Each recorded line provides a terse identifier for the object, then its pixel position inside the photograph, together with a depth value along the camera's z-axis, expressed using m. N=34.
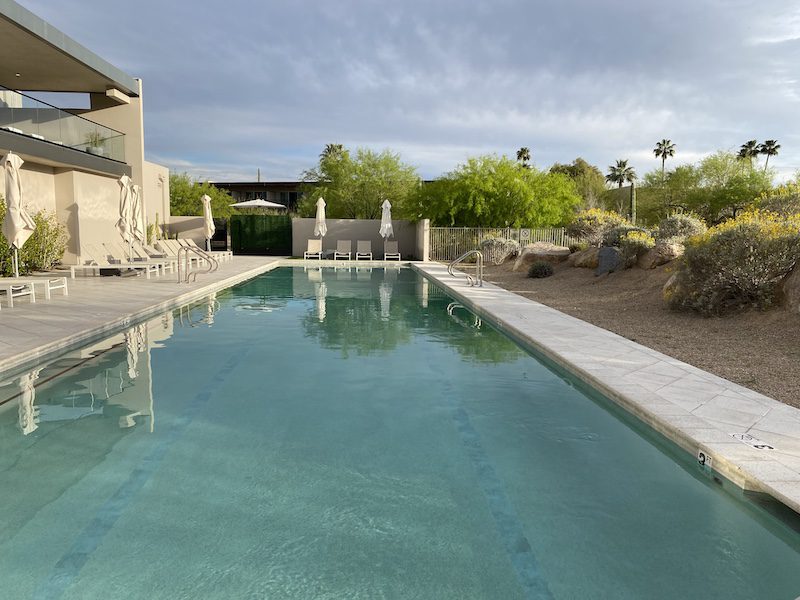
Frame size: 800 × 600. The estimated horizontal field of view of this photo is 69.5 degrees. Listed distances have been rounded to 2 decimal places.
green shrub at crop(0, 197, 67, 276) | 14.30
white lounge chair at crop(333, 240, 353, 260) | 25.62
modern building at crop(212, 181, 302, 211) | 52.34
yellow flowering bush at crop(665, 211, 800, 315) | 8.98
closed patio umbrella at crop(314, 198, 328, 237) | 25.44
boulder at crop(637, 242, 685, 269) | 13.38
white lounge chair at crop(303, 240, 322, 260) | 25.55
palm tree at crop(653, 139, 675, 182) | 54.38
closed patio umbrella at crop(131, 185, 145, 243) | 15.80
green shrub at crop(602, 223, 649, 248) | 15.66
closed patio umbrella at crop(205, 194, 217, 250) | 21.48
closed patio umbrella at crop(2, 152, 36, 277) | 10.21
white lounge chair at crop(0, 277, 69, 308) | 9.50
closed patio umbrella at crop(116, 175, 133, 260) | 15.29
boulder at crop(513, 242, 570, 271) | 18.12
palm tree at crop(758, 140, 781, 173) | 48.03
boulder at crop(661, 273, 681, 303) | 10.18
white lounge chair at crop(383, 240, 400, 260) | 25.58
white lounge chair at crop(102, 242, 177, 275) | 15.62
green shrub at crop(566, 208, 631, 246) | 18.77
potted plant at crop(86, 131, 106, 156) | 17.33
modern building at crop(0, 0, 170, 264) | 14.27
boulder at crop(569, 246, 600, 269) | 16.16
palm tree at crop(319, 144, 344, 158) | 45.97
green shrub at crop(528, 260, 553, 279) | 17.02
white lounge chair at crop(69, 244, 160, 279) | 14.09
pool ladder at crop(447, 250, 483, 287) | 15.36
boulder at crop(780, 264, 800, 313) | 8.31
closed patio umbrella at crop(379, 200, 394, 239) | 25.01
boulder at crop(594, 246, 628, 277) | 14.68
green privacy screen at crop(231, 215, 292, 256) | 28.47
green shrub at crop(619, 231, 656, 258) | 14.13
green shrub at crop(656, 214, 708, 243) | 14.63
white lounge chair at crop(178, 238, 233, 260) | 21.37
